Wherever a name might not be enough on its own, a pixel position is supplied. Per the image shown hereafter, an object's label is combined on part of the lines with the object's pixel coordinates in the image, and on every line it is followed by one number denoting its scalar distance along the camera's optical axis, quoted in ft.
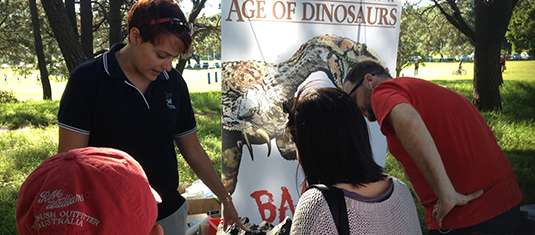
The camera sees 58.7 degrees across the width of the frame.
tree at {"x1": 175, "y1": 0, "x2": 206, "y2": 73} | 42.59
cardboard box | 10.72
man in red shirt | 5.25
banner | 9.39
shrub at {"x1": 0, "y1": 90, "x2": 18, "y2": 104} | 60.03
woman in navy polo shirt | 5.39
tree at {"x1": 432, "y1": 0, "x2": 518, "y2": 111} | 27.73
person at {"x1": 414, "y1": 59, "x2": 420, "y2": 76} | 98.43
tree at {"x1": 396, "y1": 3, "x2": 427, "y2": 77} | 93.06
